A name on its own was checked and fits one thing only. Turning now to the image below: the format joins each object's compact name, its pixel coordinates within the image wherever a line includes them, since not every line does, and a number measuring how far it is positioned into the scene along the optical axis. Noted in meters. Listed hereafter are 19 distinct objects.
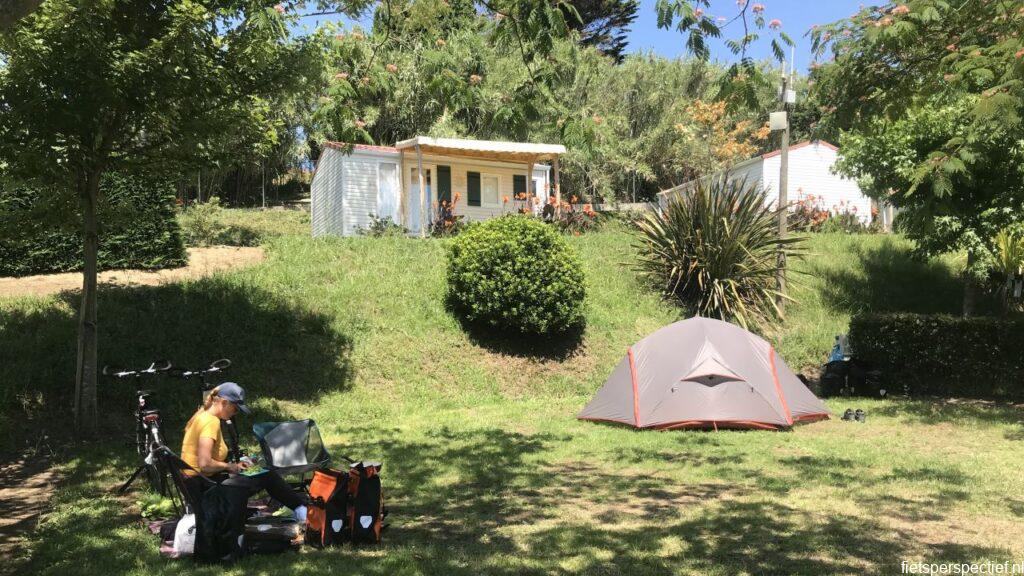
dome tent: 9.80
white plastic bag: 4.96
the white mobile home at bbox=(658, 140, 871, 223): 25.98
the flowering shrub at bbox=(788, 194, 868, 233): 23.52
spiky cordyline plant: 15.49
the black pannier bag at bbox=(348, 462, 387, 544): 5.25
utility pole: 15.57
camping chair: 6.14
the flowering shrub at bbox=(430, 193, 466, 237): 20.80
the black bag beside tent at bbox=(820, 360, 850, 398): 13.16
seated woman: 5.39
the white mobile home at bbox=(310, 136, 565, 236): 21.52
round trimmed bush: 13.25
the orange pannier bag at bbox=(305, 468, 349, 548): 5.19
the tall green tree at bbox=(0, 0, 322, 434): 7.96
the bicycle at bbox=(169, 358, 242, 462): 6.93
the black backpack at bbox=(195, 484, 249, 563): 4.87
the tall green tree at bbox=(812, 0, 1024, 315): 7.82
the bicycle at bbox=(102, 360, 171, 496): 6.29
